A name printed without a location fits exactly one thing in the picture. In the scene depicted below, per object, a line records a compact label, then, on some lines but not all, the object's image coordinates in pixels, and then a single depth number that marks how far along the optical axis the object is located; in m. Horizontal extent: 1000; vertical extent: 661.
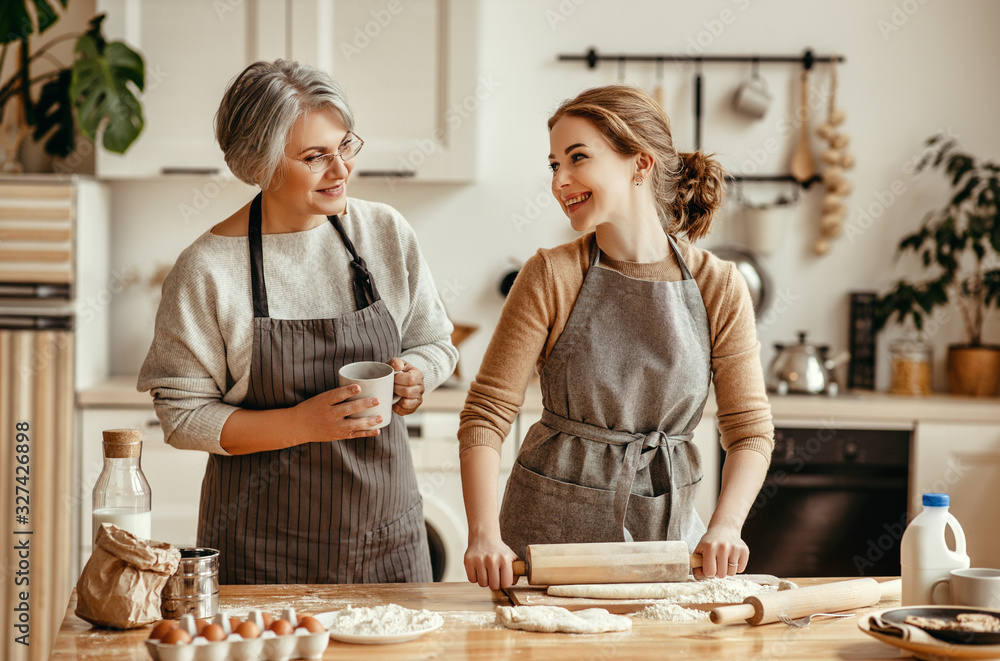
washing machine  2.77
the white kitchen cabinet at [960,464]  2.78
